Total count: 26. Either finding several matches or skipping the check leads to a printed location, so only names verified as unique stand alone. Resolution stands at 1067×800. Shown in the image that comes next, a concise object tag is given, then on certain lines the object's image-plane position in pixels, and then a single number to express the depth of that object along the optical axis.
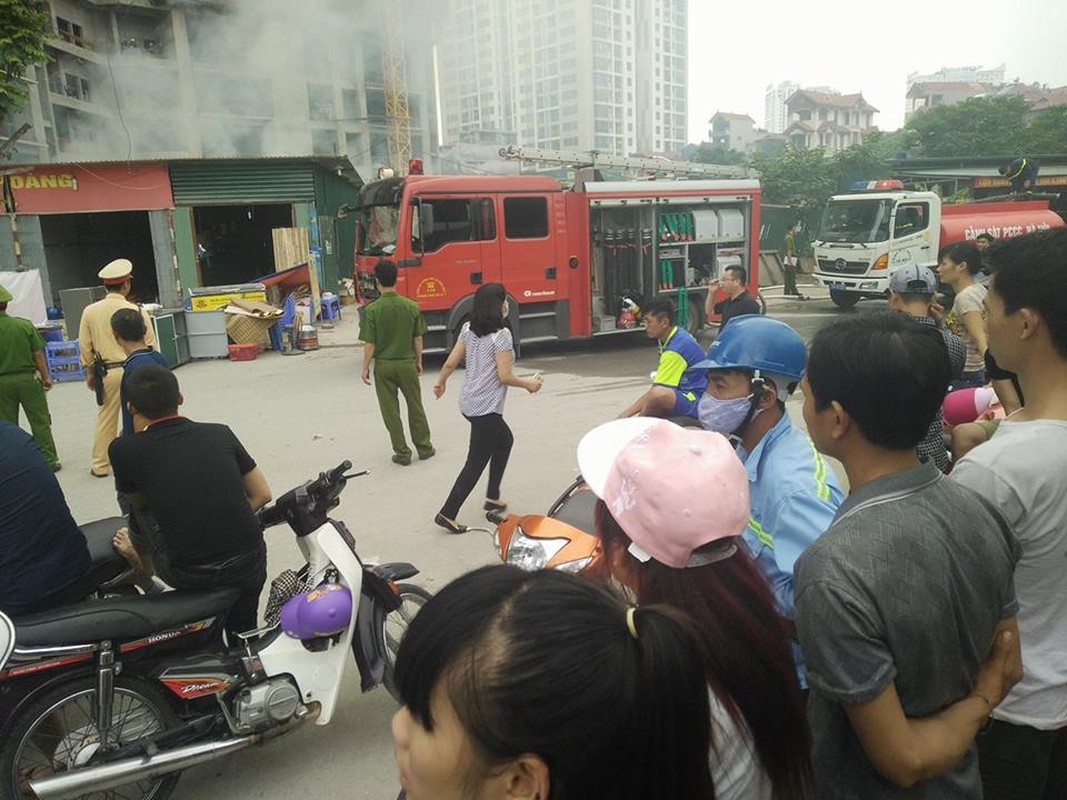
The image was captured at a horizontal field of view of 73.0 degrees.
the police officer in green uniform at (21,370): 5.66
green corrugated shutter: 15.88
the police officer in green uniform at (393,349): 6.32
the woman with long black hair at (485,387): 4.96
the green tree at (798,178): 29.56
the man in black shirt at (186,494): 2.67
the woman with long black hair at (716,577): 1.09
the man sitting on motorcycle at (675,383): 4.23
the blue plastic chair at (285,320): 12.81
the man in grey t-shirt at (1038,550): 1.53
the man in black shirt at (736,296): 6.82
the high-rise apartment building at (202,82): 29.94
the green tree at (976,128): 37.72
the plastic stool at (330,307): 16.31
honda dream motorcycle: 2.40
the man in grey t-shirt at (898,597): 1.18
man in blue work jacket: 1.77
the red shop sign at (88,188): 15.13
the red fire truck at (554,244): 10.45
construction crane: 56.56
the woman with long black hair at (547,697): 0.82
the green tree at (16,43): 11.85
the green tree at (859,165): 29.69
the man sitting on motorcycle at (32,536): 2.60
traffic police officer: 5.91
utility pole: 14.91
